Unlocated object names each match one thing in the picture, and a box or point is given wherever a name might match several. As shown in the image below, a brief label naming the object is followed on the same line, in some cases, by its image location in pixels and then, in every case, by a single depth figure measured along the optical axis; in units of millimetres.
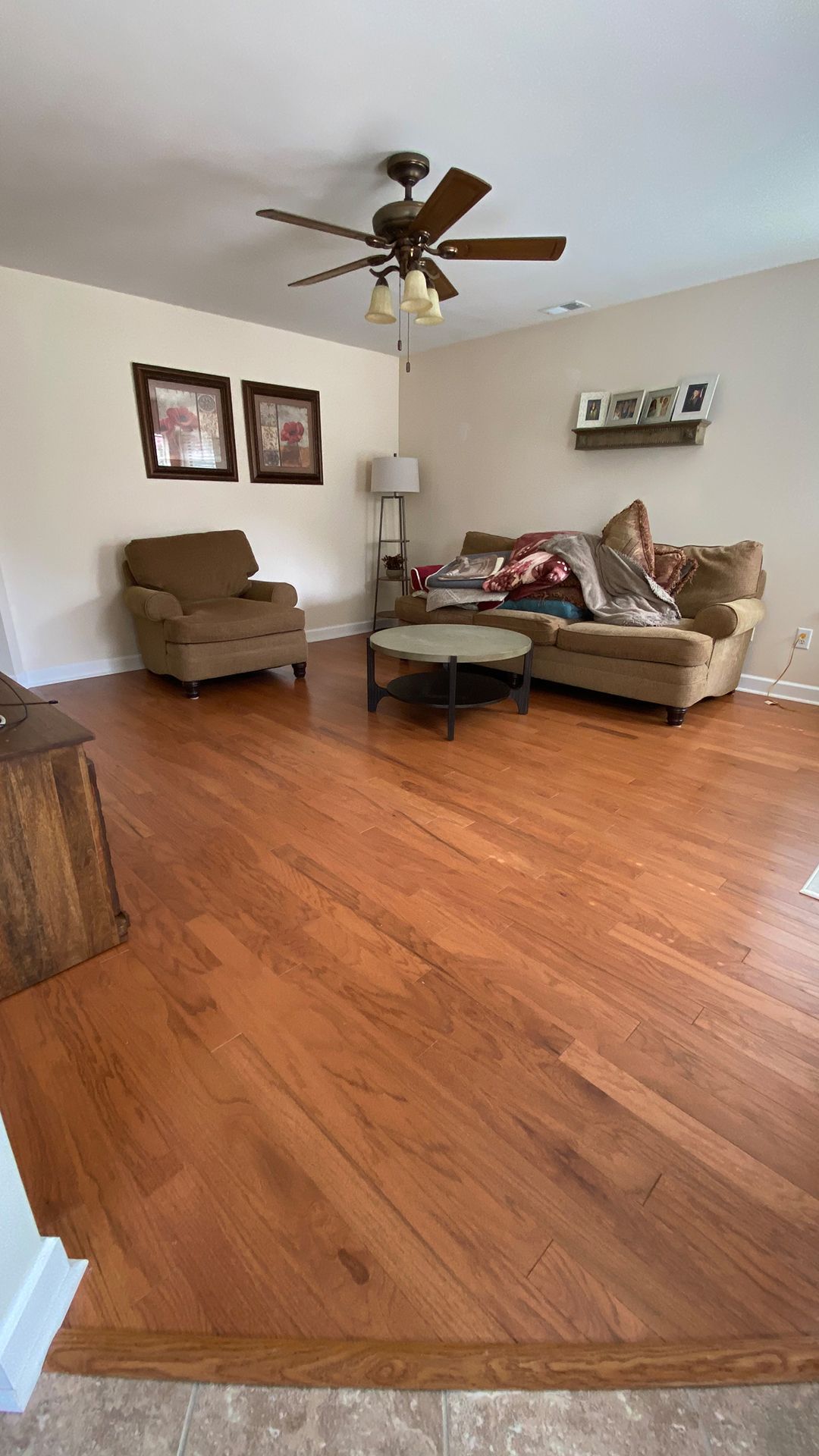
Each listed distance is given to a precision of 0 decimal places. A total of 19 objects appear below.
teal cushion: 3645
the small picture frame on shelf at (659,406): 3588
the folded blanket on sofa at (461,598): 3926
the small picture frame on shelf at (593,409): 3902
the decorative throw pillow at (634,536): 3650
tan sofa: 3035
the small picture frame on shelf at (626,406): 3736
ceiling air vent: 3727
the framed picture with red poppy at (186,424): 3826
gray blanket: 3457
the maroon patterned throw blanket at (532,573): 3727
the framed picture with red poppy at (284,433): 4348
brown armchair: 3395
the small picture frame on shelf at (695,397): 3438
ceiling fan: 2109
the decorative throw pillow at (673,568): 3562
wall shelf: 3525
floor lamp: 4836
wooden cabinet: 1281
